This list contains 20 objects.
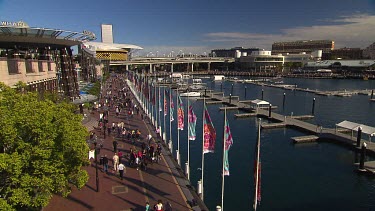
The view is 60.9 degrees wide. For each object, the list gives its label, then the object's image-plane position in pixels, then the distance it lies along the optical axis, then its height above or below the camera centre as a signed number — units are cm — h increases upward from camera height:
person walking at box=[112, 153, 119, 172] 2835 -832
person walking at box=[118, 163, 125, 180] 2631 -832
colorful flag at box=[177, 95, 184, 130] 3105 -466
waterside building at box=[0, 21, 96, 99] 3416 +182
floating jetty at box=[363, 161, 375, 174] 3532 -1115
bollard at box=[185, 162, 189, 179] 2803 -894
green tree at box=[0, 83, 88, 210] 1390 -378
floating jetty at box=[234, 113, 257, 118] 7012 -1037
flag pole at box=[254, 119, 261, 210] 1869 -653
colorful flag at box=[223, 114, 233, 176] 2120 -474
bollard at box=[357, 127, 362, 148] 4345 -990
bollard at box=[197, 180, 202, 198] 2440 -914
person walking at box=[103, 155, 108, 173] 2808 -849
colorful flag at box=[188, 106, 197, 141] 2773 -482
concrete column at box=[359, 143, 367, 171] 3583 -1084
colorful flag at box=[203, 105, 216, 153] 2311 -493
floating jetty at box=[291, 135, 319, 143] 4906 -1095
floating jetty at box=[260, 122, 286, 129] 5871 -1058
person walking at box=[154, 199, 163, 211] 1959 -848
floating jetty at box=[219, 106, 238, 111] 8141 -1019
